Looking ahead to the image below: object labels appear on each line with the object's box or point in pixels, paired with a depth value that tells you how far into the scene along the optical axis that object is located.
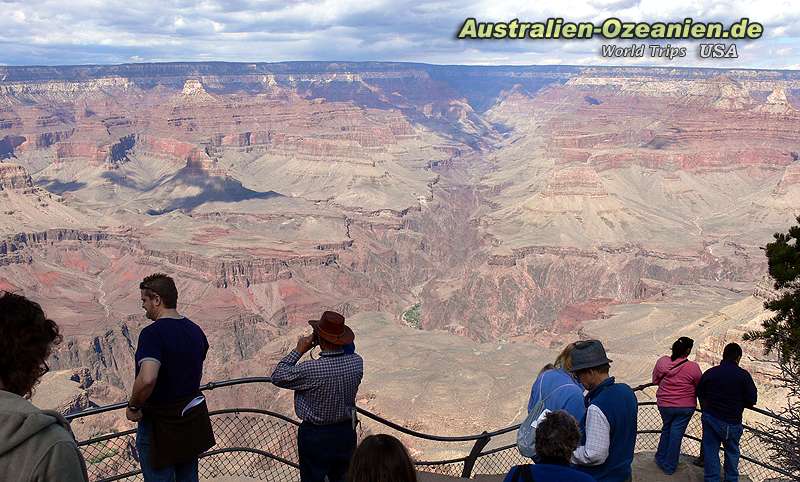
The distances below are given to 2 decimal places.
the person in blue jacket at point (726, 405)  9.27
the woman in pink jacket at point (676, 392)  9.93
